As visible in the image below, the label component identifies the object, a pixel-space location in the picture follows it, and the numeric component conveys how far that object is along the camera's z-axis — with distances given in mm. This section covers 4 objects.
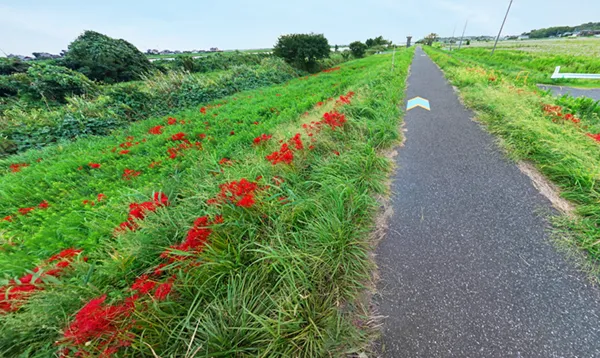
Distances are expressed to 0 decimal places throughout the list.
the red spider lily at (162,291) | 1290
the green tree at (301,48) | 19203
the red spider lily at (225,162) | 3136
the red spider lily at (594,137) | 2863
